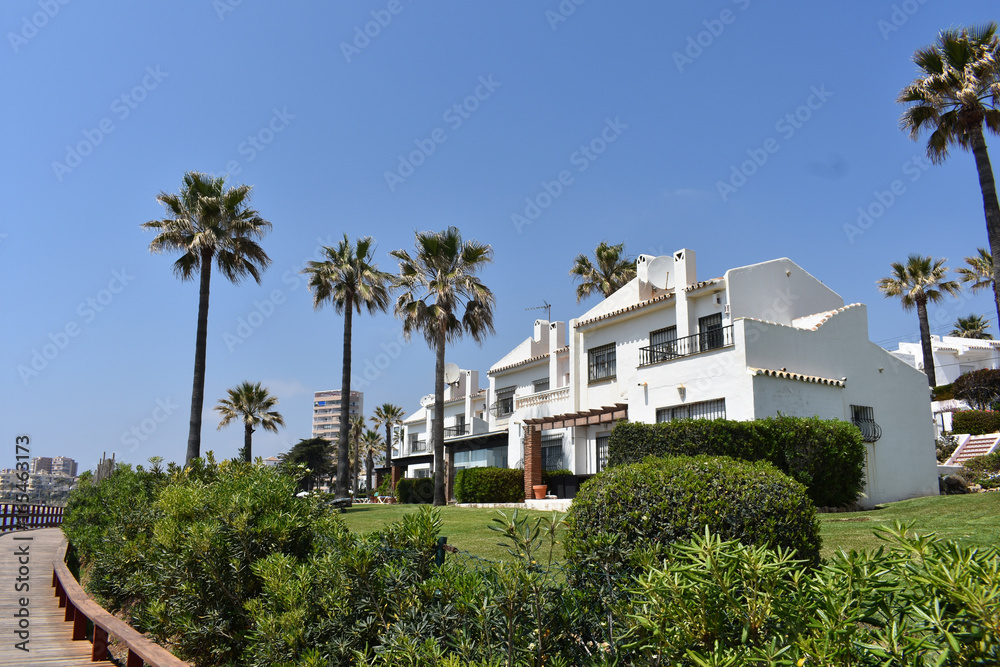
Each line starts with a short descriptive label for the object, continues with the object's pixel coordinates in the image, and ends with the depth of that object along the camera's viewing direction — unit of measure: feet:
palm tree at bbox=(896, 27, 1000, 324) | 64.39
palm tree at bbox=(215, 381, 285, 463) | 150.71
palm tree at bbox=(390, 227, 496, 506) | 102.94
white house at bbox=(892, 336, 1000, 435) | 179.73
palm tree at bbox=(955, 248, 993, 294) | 131.03
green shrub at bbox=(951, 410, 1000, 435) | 116.06
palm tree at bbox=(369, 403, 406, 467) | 222.48
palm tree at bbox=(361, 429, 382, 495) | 241.35
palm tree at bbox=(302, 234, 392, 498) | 103.19
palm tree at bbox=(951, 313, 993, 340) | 203.72
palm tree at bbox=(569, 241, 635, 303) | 124.06
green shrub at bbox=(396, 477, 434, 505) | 116.88
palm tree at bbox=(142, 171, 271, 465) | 87.66
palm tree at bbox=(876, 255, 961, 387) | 122.62
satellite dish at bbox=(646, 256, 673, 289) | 88.84
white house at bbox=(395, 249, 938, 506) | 67.10
